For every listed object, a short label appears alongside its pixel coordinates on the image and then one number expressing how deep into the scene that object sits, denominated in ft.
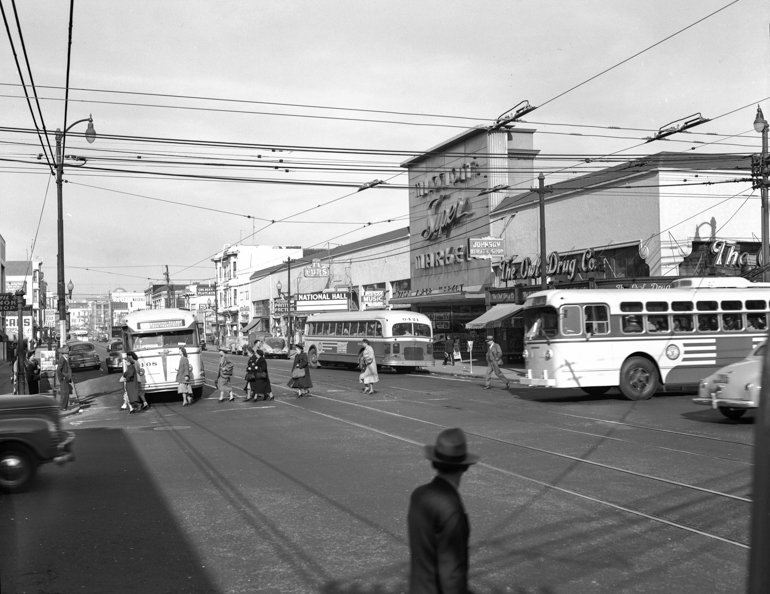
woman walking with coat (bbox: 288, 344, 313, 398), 76.59
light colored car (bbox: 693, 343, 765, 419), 46.52
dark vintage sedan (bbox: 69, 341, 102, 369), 153.58
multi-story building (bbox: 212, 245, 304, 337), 302.66
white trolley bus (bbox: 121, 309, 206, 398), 77.66
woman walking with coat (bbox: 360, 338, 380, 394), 77.71
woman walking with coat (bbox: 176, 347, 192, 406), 73.92
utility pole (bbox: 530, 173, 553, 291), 87.30
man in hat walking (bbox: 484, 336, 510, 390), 82.17
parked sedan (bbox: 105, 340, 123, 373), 132.46
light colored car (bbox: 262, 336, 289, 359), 178.91
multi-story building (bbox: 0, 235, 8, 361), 216.74
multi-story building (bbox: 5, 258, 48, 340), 271.49
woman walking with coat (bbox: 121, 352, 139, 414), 69.00
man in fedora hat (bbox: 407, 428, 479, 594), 11.84
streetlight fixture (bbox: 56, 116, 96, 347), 75.72
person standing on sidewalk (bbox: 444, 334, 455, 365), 125.49
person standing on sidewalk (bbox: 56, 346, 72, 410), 72.08
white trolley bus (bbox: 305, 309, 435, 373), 115.34
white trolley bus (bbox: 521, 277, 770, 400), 66.95
